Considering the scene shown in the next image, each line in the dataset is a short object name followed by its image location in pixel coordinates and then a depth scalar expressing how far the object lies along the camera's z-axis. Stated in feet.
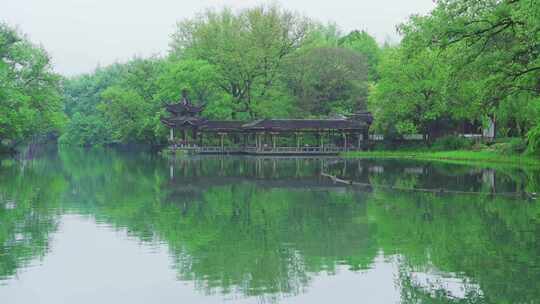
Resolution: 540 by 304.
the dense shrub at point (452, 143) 190.19
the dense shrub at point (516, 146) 147.84
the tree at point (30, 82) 183.32
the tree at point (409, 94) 189.98
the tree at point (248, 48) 239.91
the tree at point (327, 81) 241.55
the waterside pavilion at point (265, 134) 216.74
